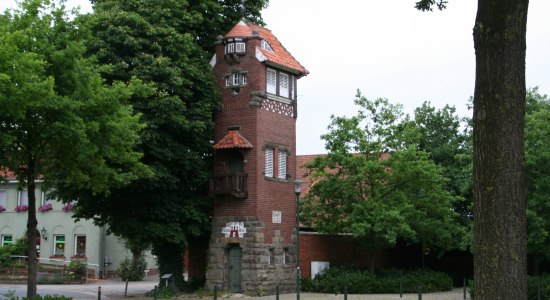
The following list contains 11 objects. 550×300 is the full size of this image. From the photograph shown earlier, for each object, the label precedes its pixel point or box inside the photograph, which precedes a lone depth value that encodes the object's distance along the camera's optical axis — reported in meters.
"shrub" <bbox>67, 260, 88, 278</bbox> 43.50
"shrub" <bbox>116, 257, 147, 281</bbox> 46.68
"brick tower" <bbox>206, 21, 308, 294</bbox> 31.17
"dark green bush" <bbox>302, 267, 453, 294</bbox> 32.19
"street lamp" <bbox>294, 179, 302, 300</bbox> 28.73
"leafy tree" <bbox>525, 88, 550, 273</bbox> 26.95
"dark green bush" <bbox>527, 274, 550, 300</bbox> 26.94
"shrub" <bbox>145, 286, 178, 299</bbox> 30.35
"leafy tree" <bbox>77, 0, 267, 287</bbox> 28.75
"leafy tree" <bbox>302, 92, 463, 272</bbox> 32.19
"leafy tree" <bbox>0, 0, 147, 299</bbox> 18.34
